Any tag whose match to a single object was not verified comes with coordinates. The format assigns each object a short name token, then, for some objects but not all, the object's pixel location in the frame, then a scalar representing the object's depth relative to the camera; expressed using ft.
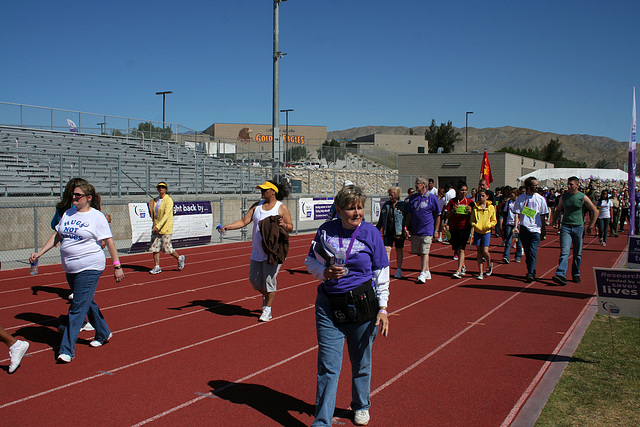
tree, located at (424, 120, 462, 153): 291.38
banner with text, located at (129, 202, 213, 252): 47.83
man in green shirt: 33.06
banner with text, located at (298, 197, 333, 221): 67.51
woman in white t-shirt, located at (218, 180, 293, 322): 24.06
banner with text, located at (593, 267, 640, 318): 19.33
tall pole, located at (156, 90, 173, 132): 162.20
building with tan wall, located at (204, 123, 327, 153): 276.60
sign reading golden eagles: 260.09
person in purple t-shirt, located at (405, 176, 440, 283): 33.96
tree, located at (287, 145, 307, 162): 148.46
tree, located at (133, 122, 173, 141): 97.66
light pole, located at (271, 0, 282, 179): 67.00
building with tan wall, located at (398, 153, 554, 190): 150.82
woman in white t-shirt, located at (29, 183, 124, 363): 19.03
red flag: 73.81
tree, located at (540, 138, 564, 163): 336.08
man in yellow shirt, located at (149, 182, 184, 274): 37.42
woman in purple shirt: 12.74
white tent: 138.41
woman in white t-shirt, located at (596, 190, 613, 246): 59.52
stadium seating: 62.90
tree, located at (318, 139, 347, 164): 144.97
